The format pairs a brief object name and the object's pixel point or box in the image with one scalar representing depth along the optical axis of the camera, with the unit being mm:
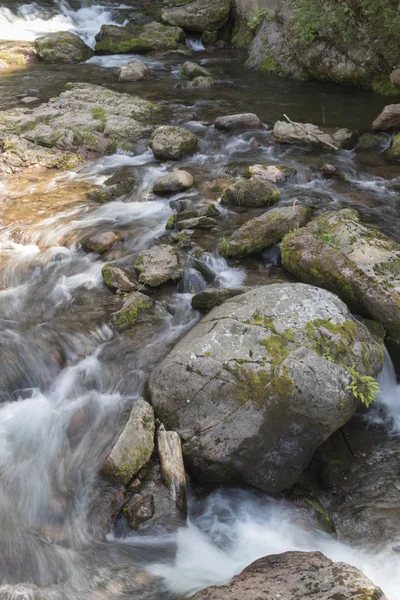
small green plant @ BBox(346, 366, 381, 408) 4480
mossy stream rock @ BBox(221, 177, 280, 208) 8234
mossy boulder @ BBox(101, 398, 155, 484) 4082
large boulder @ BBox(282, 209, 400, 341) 5426
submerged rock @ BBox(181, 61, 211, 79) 16016
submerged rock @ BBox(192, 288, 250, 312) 6027
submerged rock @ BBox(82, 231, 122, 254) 7453
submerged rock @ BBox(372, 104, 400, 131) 10594
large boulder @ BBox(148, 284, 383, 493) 4246
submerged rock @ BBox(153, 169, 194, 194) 8945
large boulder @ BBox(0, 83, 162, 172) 10312
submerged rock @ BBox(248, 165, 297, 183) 9258
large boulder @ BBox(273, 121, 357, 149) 10367
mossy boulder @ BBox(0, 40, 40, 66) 18094
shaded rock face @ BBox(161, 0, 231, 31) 20406
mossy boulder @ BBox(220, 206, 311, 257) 6941
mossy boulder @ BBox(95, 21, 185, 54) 19594
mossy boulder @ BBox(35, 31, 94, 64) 18484
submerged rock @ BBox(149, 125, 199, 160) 10242
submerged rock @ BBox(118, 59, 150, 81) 16047
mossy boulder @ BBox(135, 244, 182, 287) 6504
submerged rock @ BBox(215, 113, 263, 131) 11641
